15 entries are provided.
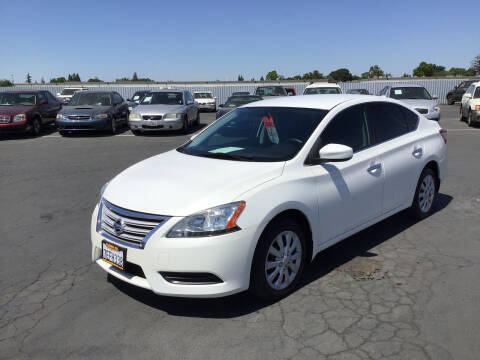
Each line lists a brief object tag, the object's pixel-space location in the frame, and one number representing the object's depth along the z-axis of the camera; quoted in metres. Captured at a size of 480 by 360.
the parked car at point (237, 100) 18.39
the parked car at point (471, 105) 16.02
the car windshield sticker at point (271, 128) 4.32
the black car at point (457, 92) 31.42
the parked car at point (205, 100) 29.17
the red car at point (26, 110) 14.80
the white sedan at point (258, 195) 3.31
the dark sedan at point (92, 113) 15.14
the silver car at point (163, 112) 15.25
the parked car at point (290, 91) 23.30
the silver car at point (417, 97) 14.45
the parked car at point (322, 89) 17.90
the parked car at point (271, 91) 21.30
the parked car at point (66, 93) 32.45
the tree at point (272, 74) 172.45
